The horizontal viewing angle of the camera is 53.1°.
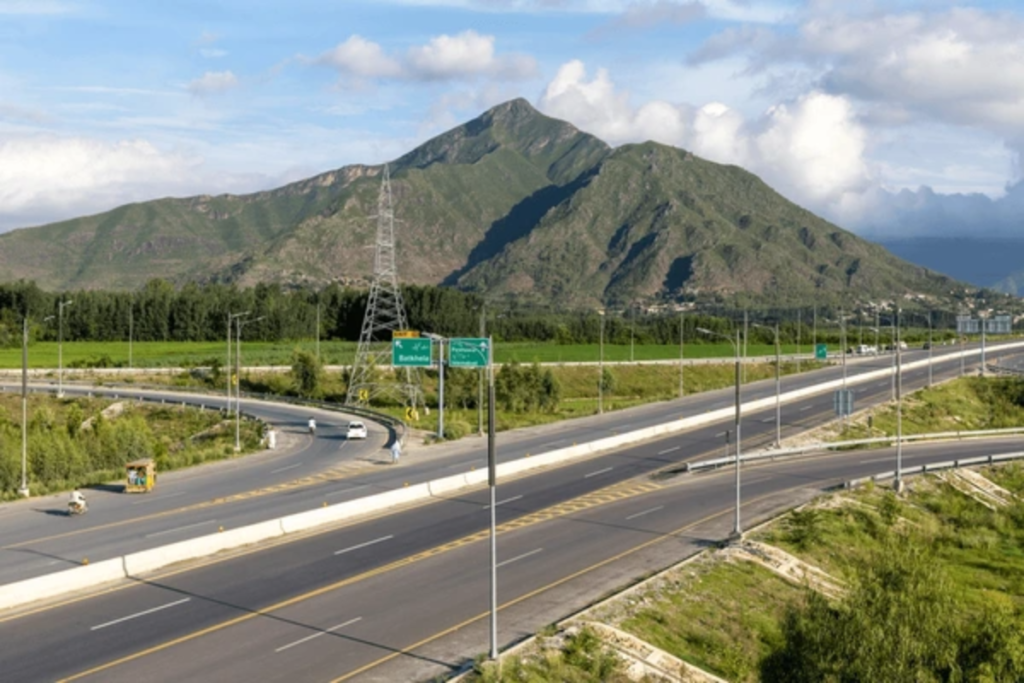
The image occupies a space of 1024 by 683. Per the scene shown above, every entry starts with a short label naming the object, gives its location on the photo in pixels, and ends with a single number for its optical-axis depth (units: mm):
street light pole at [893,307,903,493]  55584
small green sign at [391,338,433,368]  71250
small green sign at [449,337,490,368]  67500
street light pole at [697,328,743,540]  39406
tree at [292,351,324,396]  105312
